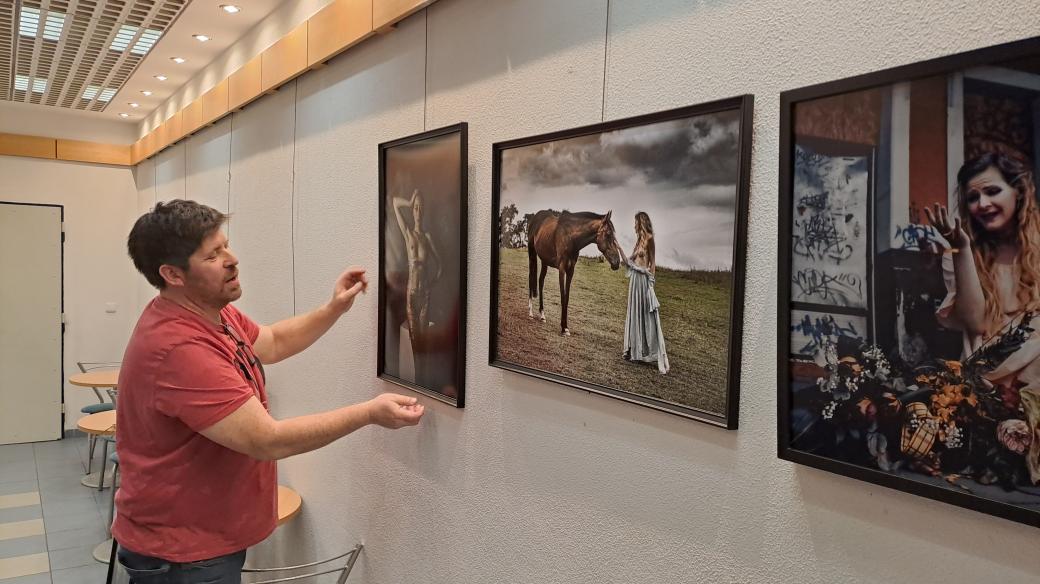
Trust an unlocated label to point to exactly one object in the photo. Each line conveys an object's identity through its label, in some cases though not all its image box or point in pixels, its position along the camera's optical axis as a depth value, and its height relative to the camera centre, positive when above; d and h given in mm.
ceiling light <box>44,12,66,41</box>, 3659 +1393
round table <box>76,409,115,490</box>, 4215 -923
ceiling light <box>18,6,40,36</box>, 3576 +1389
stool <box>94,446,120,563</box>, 4191 -1692
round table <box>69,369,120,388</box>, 5089 -758
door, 6652 -441
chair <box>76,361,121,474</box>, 5480 -1017
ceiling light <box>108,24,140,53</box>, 3908 +1427
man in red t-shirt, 1716 -357
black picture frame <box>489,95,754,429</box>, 1236 +48
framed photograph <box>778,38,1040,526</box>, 883 +16
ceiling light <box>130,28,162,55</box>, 4020 +1440
